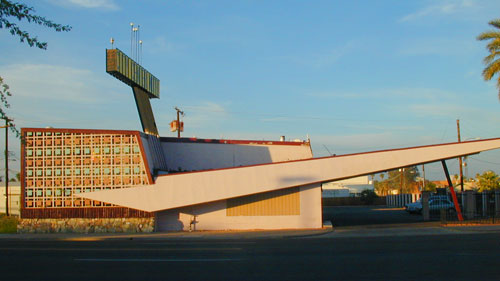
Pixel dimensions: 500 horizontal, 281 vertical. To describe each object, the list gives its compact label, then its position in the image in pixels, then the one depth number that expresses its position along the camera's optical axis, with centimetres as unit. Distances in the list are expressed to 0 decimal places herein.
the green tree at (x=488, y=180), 6512
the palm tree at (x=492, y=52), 3706
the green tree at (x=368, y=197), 8062
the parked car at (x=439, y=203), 4883
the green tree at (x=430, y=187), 8844
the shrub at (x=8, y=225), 3362
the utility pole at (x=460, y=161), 5563
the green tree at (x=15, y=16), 884
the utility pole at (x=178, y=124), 5148
